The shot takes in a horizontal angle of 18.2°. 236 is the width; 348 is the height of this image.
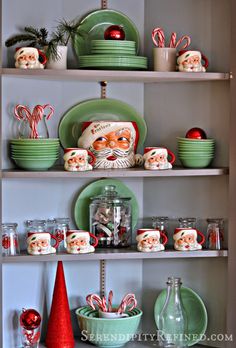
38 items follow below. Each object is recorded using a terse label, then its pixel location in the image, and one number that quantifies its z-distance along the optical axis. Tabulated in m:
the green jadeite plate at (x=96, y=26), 2.79
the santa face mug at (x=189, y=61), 2.67
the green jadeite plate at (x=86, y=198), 2.85
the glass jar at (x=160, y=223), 2.83
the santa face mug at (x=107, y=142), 2.75
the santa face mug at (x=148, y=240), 2.71
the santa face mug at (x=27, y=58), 2.57
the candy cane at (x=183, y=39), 2.73
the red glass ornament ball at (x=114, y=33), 2.68
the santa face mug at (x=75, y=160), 2.64
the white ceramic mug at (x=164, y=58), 2.70
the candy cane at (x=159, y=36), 2.71
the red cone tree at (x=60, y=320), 2.72
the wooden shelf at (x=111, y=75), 2.56
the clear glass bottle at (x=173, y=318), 2.75
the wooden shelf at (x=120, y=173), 2.60
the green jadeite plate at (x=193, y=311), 2.80
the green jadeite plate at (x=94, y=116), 2.82
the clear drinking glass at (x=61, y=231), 2.75
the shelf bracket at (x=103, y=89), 2.86
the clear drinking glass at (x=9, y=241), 2.65
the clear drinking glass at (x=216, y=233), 2.75
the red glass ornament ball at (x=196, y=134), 2.73
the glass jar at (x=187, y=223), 2.79
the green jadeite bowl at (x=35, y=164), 2.62
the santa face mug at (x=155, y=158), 2.70
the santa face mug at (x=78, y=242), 2.66
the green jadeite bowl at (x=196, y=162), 2.73
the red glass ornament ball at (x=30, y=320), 2.68
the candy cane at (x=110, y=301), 2.82
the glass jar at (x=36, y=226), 2.72
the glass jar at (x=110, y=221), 2.79
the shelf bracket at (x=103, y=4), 2.82
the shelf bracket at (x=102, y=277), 2.91
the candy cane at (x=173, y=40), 2.72
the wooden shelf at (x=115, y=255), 2.62
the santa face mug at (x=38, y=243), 2.63
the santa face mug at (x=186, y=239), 2.73
